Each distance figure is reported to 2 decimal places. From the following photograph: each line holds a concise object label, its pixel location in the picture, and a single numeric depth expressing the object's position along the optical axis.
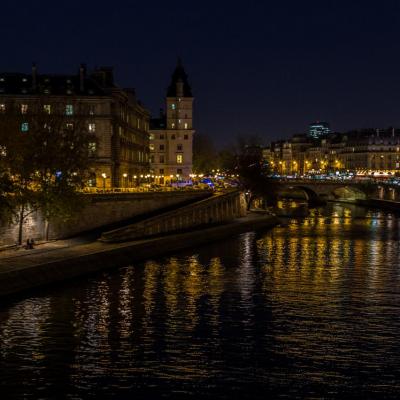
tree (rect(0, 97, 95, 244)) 49.12
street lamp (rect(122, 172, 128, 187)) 103.04
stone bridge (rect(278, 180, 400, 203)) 147.12
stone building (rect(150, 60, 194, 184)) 141.00
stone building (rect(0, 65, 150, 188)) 89.44
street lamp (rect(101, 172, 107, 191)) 91.94
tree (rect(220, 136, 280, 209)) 124.62
